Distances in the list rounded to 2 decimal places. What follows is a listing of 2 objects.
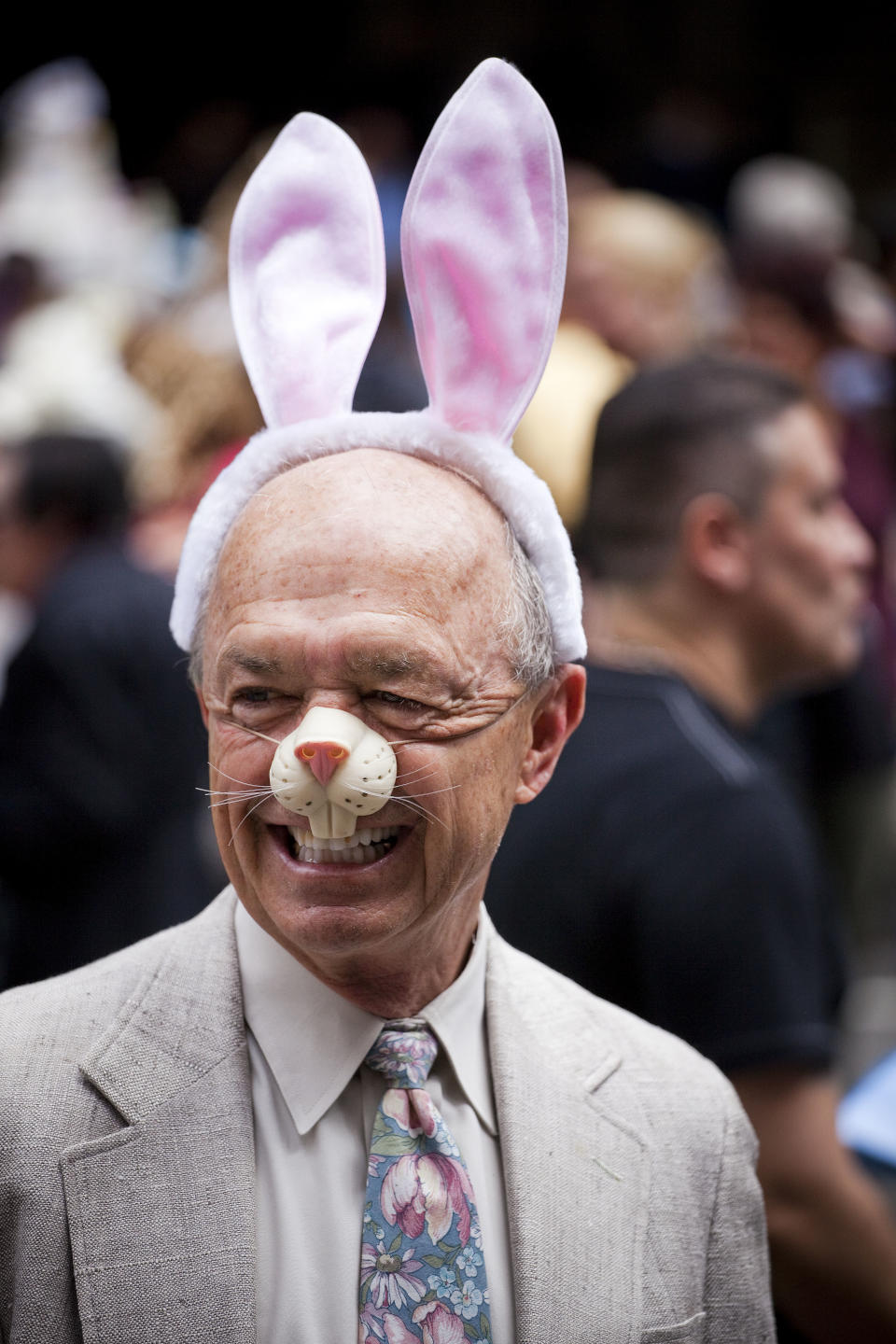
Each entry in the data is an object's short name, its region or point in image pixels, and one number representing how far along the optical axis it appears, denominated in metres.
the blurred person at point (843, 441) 4.30
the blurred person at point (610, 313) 4.08
